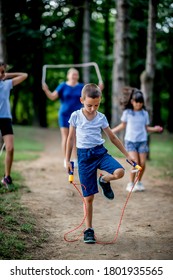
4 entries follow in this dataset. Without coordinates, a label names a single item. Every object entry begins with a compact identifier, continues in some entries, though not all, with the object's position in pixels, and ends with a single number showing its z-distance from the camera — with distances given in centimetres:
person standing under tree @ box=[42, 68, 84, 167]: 945
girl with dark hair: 801
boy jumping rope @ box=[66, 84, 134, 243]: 518
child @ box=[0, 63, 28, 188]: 731
